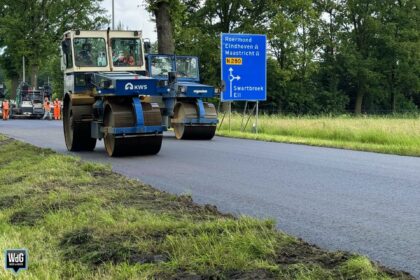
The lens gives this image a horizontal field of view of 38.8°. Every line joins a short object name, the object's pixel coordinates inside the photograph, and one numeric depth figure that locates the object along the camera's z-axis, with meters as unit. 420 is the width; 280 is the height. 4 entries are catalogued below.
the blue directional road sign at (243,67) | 22.59
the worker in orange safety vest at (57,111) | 44.16
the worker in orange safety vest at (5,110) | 43.38
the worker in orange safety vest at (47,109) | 44.38
